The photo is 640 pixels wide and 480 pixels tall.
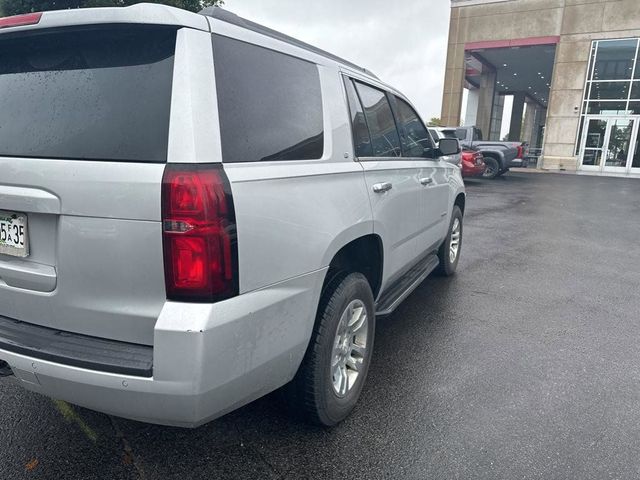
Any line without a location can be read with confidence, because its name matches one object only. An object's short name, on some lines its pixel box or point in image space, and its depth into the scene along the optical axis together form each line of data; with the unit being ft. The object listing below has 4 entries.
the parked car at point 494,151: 58.18
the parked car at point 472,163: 52.49
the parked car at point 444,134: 38.62
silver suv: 5.50
